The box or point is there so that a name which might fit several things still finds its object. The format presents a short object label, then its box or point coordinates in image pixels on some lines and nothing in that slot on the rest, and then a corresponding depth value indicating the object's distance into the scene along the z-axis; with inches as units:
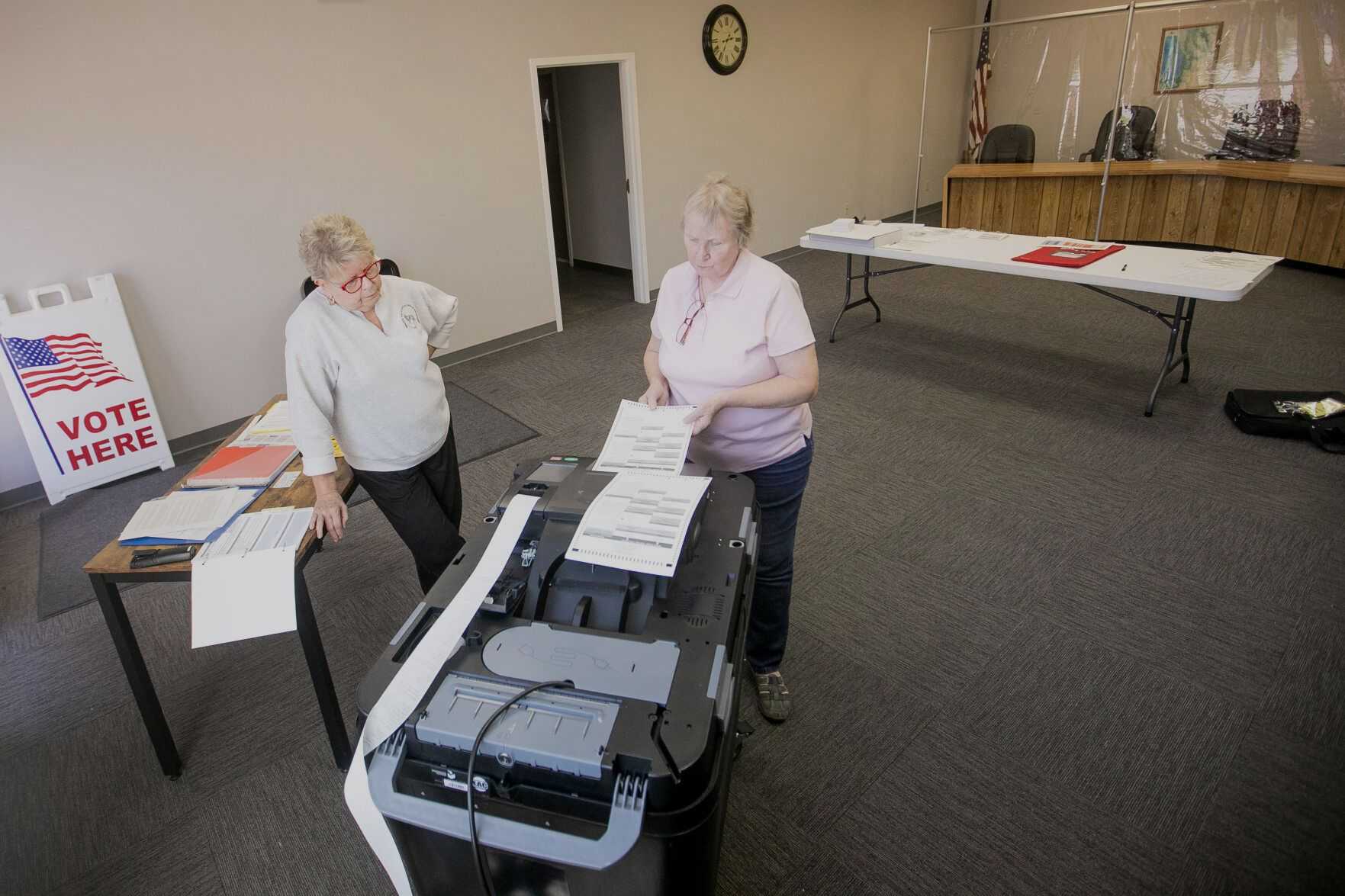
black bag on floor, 125.0
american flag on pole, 293.2
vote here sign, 127.7
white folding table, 126.6
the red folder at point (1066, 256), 144.0
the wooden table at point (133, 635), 64.8
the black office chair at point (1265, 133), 215.8
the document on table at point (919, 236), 169.3
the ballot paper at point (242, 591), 59.7
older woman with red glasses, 65.4
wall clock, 219.3
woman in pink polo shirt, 60.4
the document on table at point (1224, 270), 126.0
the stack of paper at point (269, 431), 84.0
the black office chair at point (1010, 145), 264.2
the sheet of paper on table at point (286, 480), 75.1
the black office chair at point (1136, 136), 241.8
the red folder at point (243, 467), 76.0
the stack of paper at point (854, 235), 166.9
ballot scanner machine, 33.4
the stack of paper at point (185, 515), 66.5
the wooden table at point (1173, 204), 207.2
